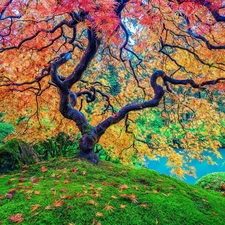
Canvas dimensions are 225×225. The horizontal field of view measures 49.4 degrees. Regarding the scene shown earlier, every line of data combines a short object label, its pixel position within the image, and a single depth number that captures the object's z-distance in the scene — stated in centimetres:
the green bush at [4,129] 764
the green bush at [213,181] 533
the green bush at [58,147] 761
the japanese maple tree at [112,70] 327
